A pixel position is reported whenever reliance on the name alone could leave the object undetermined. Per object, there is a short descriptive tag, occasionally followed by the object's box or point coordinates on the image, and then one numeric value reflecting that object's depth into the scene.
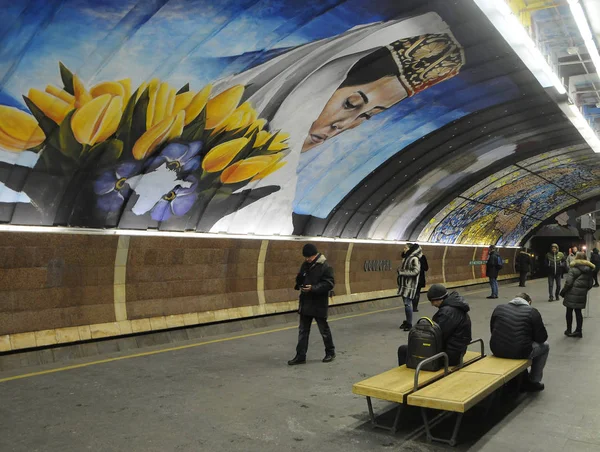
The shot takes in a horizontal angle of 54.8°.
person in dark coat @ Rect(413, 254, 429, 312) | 11.69
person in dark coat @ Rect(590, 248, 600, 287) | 22.98
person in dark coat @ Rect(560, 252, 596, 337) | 10.27
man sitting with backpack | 5.79
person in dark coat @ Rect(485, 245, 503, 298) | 20.05
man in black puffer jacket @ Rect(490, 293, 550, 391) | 6.15
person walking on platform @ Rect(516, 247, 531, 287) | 26.30
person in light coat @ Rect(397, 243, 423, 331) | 11.43
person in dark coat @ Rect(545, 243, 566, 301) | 18.16
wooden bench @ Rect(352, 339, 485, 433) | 4.81
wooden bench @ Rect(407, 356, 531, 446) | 4.55
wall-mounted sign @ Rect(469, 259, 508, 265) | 29.70
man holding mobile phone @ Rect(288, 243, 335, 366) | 7.94
